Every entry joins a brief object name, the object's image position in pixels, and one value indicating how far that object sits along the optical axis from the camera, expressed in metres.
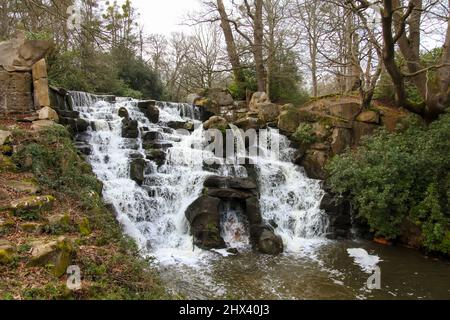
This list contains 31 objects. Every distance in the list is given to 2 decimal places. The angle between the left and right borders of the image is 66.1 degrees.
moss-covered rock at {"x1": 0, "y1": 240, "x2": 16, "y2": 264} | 4.04
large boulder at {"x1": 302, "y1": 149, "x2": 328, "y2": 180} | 11.44
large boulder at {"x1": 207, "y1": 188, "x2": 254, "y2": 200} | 9.20
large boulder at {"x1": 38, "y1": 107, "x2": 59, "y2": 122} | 9.23
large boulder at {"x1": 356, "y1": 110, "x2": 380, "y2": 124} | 12.34
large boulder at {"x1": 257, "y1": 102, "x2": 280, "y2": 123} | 13.26
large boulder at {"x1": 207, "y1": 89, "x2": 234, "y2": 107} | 15.24
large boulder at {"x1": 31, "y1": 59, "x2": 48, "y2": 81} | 9.84
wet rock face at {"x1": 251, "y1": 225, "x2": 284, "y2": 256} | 8.33
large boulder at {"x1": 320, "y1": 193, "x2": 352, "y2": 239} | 9.62
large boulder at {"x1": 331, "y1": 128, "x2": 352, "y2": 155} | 11.89
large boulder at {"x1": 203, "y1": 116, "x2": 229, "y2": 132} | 11.92
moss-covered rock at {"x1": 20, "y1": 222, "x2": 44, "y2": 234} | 5.01
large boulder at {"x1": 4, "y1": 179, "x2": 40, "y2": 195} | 6.12
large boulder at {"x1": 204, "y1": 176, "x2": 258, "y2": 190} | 9.43
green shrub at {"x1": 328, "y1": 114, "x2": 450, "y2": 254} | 8.08
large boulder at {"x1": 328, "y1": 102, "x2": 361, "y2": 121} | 12.69
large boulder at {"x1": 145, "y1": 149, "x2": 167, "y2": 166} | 10.25
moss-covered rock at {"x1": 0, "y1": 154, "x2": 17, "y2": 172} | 6.81
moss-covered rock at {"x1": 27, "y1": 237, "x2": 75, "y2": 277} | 4.16
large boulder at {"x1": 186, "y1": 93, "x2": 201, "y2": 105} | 14.94
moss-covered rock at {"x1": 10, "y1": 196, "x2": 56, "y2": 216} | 5.43
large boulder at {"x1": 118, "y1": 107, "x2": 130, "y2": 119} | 11.97
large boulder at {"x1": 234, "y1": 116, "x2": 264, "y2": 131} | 12.64
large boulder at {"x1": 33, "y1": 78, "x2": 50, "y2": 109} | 9.77
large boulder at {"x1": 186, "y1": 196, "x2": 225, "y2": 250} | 8.48
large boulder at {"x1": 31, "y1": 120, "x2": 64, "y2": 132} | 8.29
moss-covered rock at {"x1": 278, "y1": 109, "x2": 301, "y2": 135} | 12.65
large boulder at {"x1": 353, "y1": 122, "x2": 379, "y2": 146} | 12.26
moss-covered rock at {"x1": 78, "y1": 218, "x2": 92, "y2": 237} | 5.58
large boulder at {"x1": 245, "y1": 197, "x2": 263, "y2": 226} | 9.12
